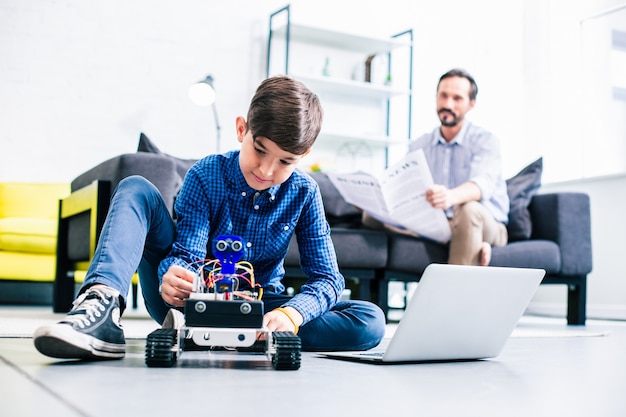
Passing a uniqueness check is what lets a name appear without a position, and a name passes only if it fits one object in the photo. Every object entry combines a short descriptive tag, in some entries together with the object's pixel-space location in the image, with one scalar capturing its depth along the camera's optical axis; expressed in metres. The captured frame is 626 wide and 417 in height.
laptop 1.13
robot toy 1.02
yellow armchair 3.45
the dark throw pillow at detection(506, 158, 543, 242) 3.19
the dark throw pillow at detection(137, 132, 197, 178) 2.63
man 2.74
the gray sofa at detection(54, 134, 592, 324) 2.46
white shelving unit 4.92
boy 1.10
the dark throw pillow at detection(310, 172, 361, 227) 2.80
